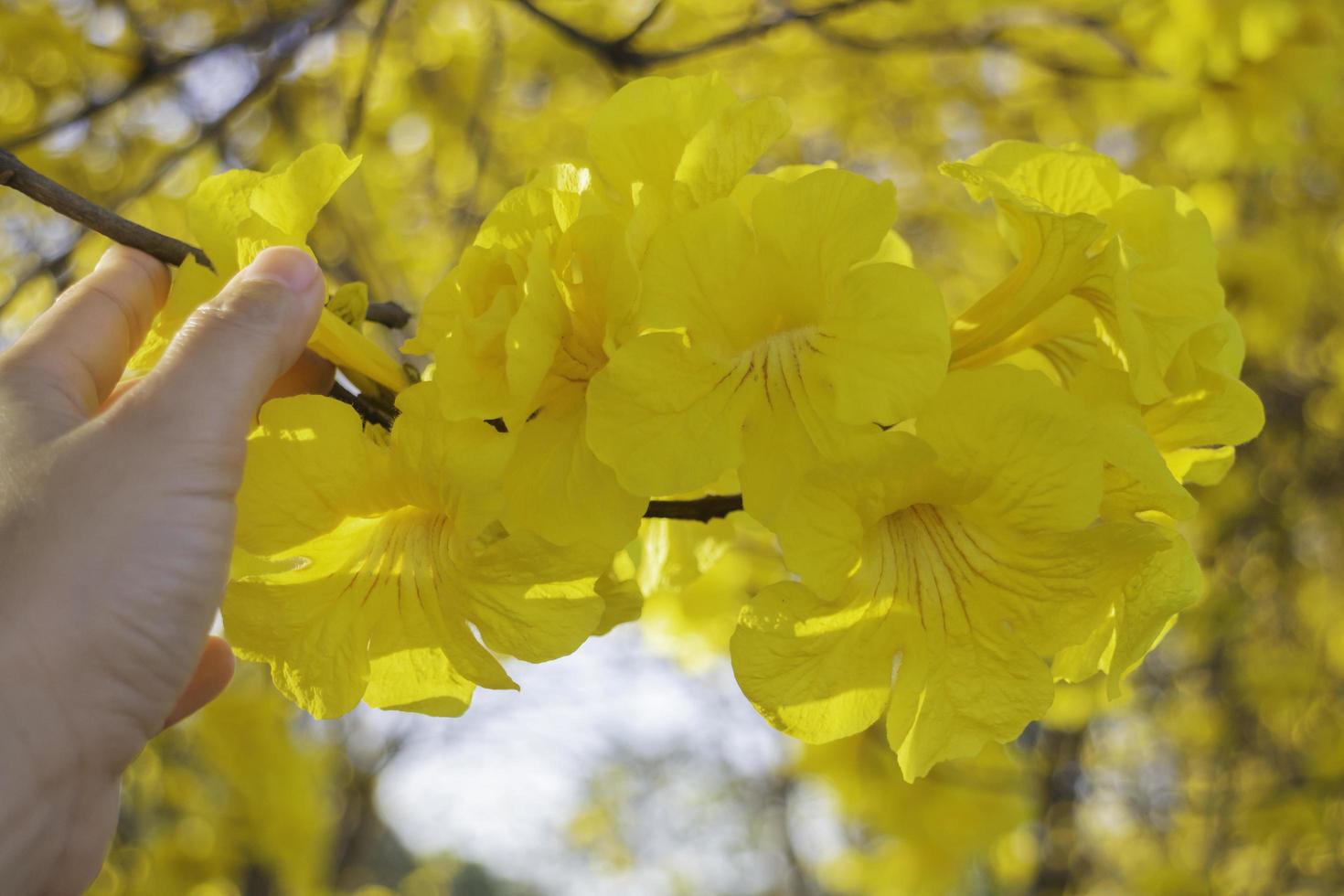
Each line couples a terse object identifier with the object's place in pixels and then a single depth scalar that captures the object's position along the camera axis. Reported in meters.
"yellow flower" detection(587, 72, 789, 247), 0.60
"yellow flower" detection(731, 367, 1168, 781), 0.60
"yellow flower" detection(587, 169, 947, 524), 0.59
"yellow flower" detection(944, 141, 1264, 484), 0.60
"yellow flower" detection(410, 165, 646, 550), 0.59
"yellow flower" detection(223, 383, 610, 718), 0.61
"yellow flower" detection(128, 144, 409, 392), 0.62
